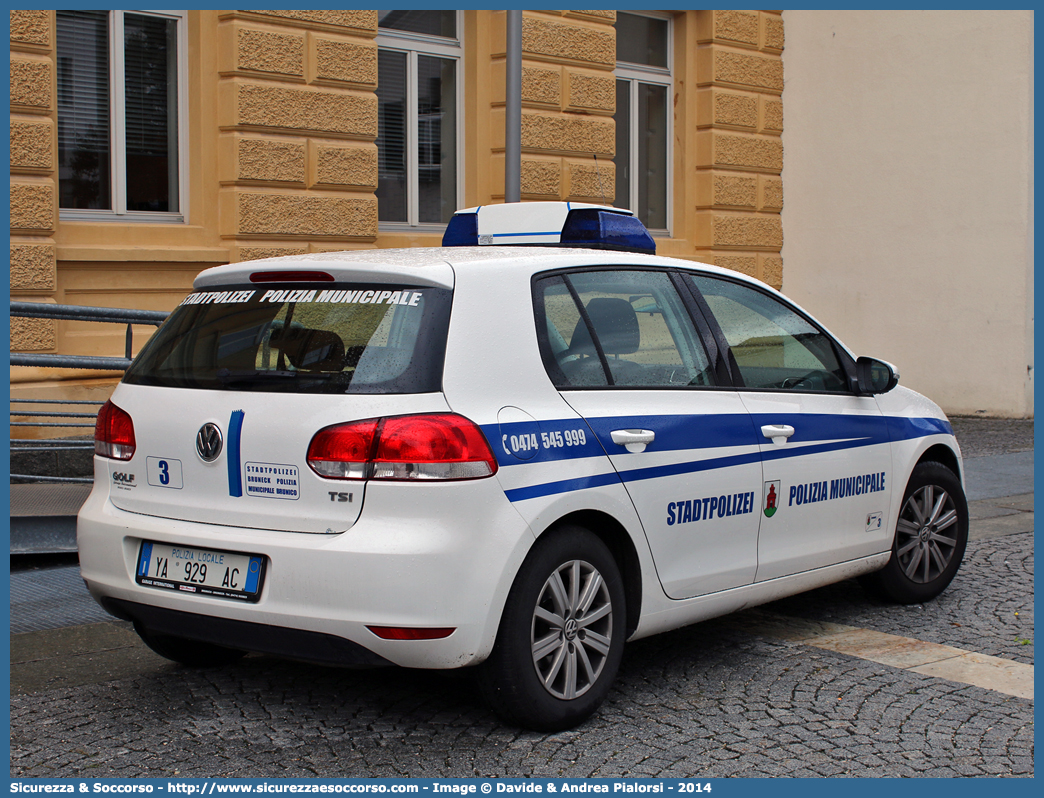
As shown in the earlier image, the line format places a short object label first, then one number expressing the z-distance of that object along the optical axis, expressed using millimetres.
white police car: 3492
